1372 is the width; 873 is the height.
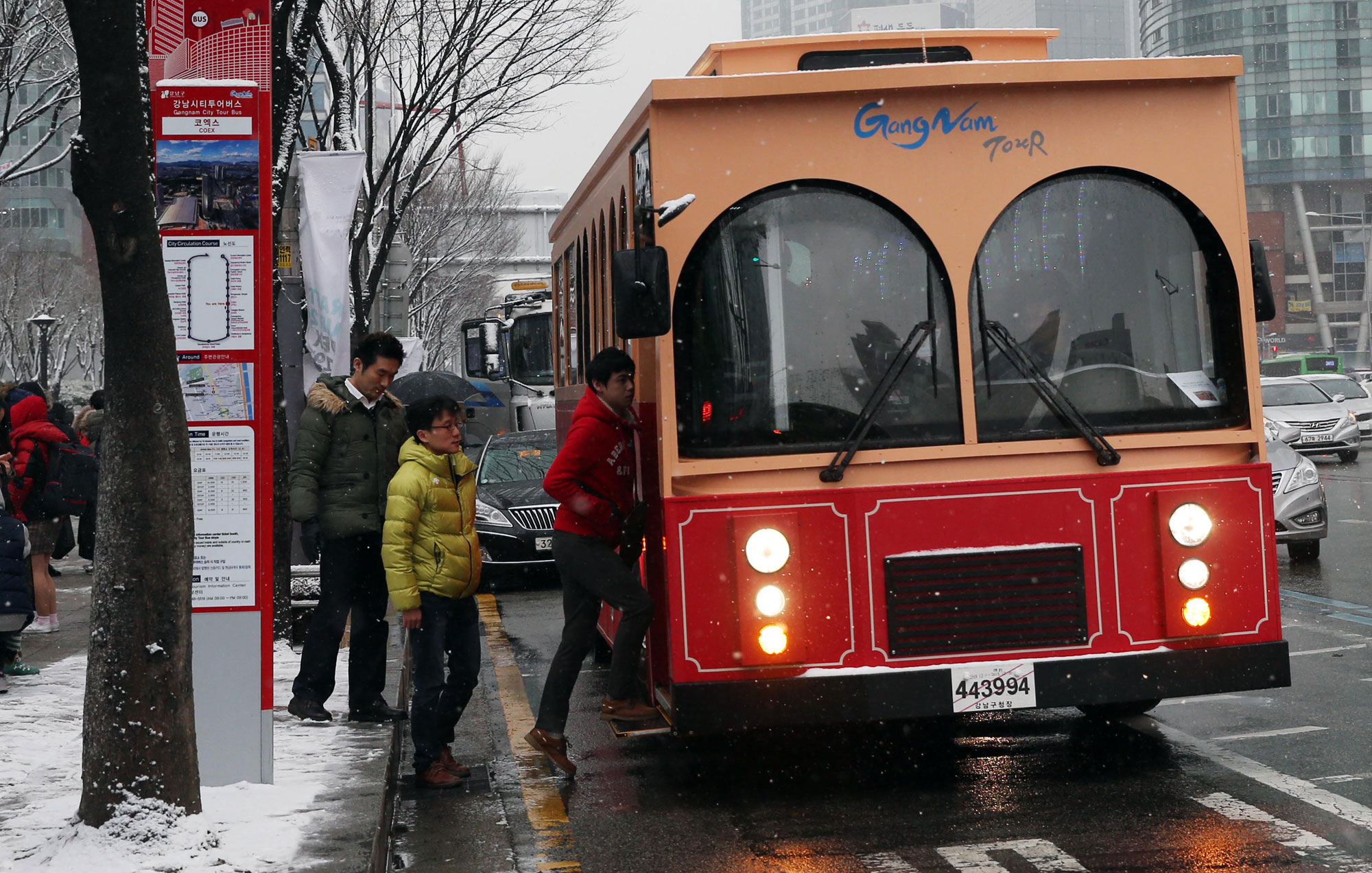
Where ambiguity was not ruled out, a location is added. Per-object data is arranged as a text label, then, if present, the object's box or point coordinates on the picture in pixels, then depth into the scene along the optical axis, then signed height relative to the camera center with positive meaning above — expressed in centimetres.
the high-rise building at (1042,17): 19062 +5884
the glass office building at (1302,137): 10850 +2421
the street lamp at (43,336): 4028 +531
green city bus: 6081 +449
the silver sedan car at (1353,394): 3500 +183
